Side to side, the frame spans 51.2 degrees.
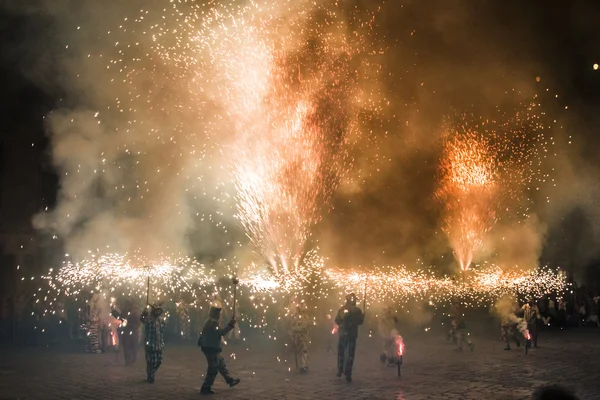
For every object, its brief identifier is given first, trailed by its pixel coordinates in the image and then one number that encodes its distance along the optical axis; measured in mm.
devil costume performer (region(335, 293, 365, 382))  12766
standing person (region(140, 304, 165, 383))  12133
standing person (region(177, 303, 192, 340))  19844
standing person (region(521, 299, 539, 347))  18297
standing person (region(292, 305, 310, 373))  13555
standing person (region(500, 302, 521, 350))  18016
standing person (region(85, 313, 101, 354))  16969
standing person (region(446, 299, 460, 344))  18531
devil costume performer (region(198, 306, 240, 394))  10914
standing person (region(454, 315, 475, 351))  17984
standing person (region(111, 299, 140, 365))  14625
